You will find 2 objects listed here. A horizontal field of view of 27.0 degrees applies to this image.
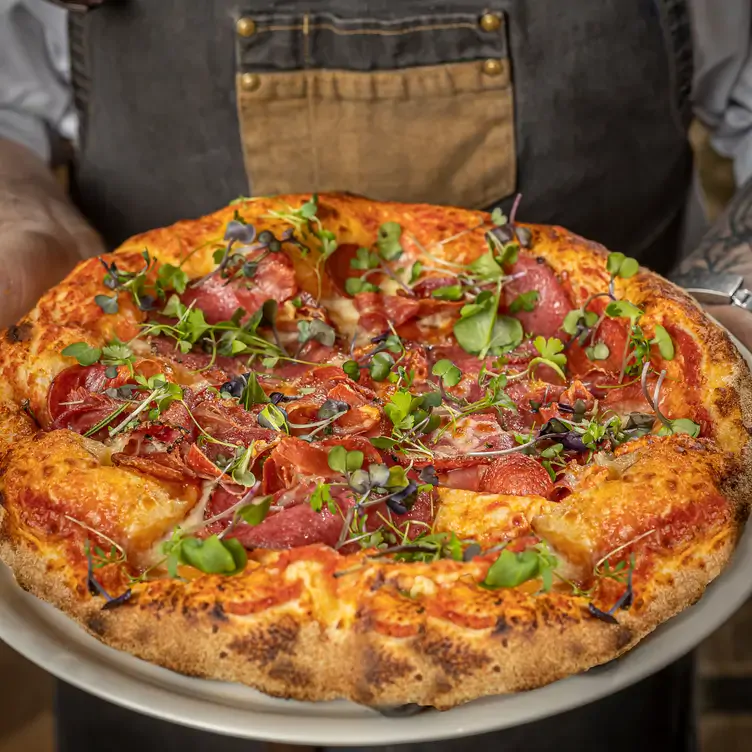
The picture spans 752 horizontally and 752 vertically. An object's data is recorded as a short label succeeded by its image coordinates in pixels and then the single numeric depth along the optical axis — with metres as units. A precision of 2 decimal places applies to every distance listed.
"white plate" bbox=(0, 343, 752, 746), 0.66
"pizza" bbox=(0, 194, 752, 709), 0.68
